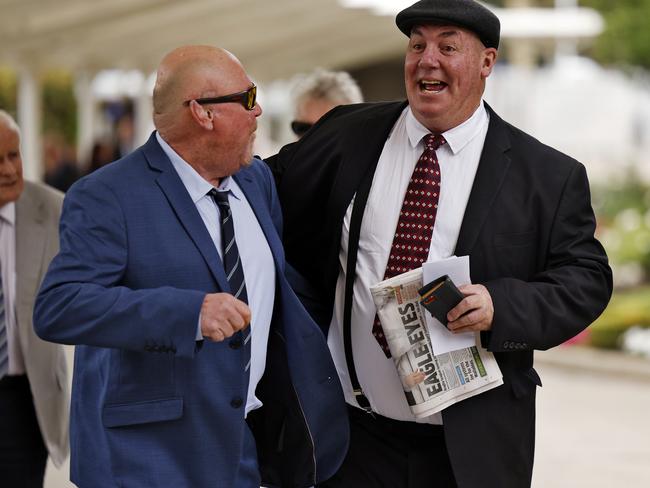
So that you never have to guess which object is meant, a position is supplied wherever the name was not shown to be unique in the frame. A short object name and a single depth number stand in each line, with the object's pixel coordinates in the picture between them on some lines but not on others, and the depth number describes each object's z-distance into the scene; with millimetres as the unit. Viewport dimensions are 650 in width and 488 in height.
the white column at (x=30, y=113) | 16047
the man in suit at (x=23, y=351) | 4422
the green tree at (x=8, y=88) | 29656
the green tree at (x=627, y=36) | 19266
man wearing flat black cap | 3549
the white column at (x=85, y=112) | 19672
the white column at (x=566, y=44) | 25091
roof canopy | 14445
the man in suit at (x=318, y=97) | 5578
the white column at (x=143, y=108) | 21625
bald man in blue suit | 2965
